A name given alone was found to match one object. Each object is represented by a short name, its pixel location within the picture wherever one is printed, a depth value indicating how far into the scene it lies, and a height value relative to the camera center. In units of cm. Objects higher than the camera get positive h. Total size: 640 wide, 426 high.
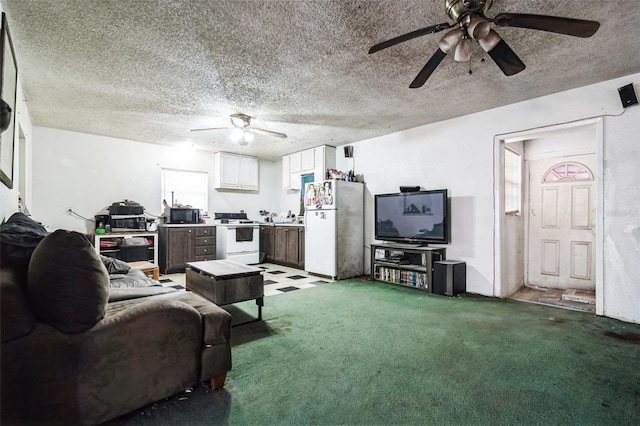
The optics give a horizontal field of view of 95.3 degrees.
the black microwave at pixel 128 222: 489 -16
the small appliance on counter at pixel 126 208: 493 +9
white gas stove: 570 -53
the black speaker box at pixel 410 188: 442 +39
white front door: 409 -12
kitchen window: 586 +52
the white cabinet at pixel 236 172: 626 +93
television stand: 402 -75
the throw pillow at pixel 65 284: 122 -30
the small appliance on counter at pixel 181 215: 547 -3
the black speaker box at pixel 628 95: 283 +116
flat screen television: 410 -5
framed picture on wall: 193 +91
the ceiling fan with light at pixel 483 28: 165 +110
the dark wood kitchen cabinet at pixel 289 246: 559 -64
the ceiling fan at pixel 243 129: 397 +120
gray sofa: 116 -59
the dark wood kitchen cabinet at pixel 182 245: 521 -59
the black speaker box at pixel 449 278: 377 -84
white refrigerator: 478 -25
